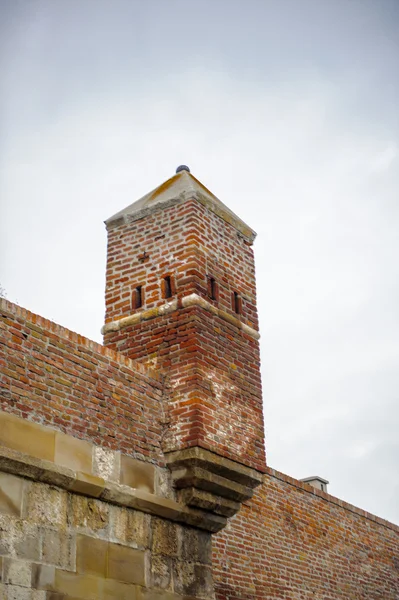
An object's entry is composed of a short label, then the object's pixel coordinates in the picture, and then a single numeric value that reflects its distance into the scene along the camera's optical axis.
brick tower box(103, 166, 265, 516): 8.41
